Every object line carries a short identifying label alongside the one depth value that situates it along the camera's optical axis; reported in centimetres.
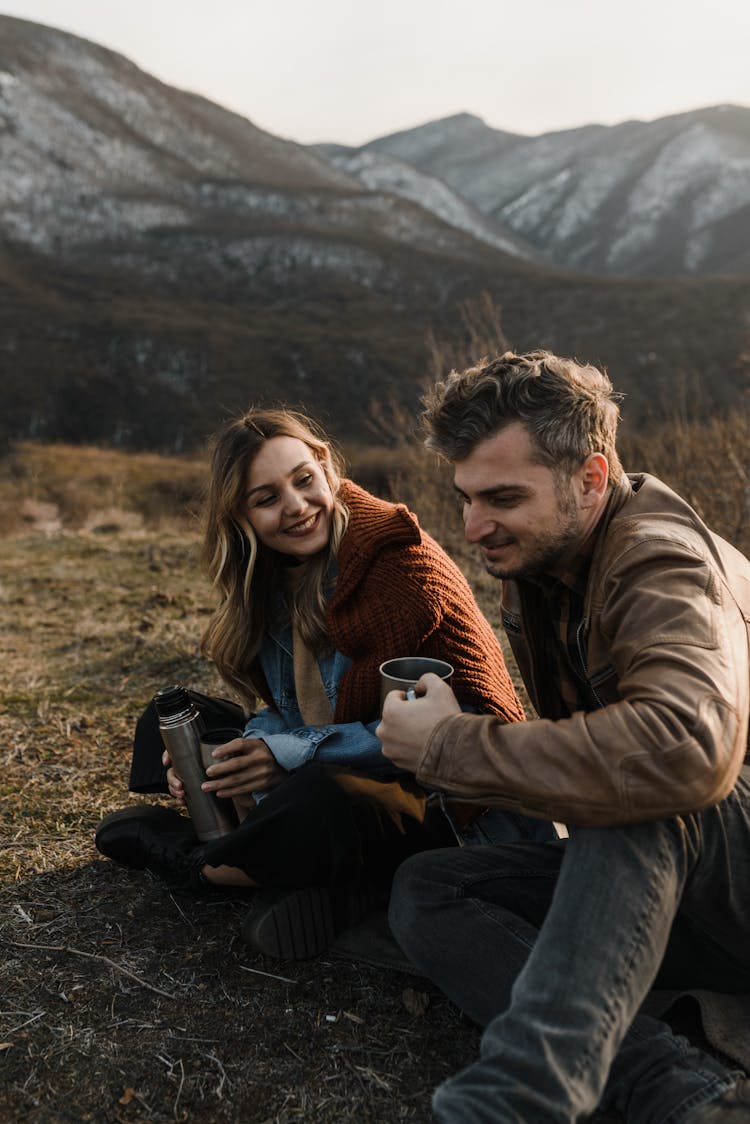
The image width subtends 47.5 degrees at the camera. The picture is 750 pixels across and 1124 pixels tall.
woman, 237
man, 157
